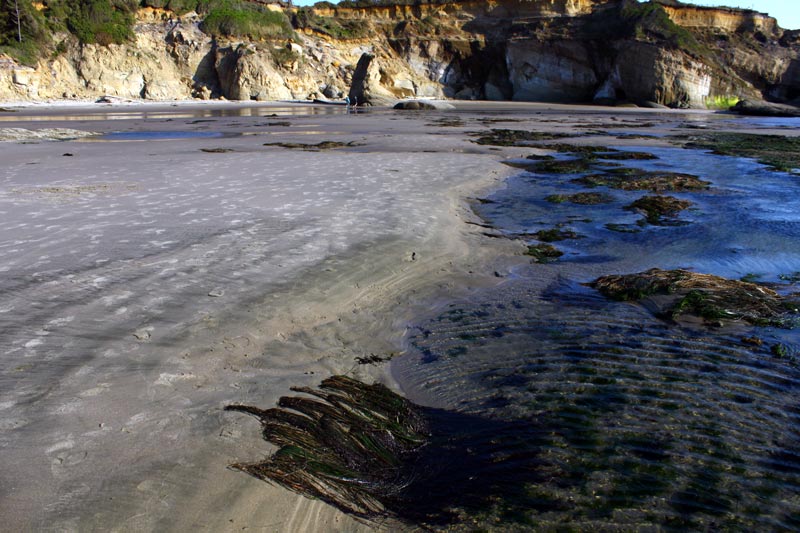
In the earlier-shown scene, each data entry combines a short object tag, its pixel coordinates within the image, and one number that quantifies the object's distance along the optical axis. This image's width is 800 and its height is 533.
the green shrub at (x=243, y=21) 44.92
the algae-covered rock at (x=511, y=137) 14.77
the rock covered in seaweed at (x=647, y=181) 8.76
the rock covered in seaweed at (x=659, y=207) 6.87
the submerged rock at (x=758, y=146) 12.04
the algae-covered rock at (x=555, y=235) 6.01
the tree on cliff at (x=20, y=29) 35.22
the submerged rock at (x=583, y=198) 7.79
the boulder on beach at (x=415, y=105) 35.16
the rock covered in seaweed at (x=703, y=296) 3.88
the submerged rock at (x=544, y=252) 5.32
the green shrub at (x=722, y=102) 45.06
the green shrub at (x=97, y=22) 38.81
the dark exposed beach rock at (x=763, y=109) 36.94
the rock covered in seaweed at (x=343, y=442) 2.17
